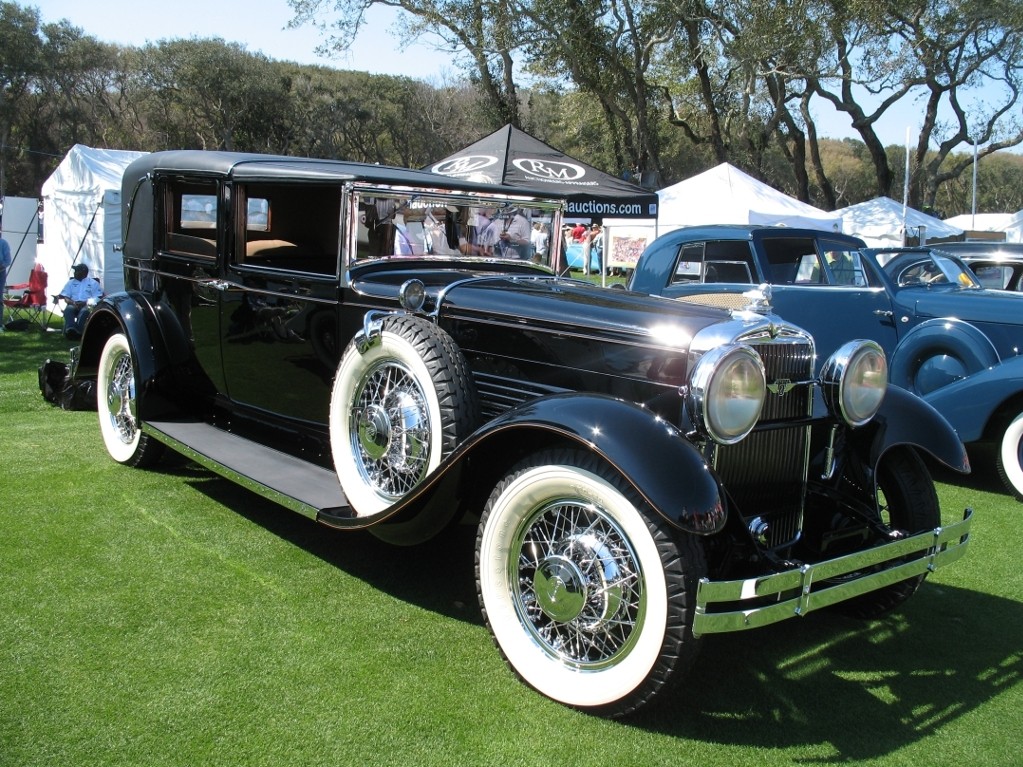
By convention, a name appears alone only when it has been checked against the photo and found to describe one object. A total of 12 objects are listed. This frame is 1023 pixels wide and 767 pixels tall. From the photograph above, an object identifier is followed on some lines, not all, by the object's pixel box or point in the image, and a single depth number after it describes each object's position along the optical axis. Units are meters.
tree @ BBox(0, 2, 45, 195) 32.97
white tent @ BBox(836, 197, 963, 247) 18.95
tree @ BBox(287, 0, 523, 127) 22.53
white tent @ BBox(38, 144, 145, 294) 13.10
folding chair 13.26
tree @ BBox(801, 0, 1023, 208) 20.92
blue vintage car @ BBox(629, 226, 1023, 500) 5.82
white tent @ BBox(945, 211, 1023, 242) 26.96
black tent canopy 10.80
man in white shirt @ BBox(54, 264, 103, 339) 11.10
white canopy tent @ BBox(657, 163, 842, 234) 15.34
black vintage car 2.72
